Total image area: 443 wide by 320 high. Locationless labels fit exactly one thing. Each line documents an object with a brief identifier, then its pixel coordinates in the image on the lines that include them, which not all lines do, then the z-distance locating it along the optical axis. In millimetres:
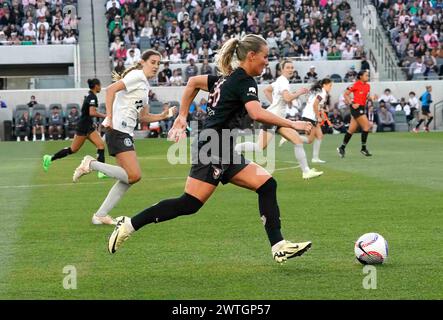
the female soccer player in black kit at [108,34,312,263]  9328
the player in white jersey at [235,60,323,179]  19719
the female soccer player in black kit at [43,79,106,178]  23547
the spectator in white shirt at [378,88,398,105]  43438
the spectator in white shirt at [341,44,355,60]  45750
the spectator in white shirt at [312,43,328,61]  45469
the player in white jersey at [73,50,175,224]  13023
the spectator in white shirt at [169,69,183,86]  43125
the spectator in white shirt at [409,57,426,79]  45625
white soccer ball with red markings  9367
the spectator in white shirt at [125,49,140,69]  43562
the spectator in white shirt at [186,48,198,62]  44572
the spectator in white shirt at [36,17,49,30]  46438
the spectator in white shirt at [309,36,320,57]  45641
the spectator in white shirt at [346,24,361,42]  47156
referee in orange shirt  26656
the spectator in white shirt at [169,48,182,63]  44362
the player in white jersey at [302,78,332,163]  23781
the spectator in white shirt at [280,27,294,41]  46562
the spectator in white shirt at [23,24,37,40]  46188
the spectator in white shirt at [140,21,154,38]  46406
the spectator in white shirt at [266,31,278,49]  45875
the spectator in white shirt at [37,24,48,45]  46053
